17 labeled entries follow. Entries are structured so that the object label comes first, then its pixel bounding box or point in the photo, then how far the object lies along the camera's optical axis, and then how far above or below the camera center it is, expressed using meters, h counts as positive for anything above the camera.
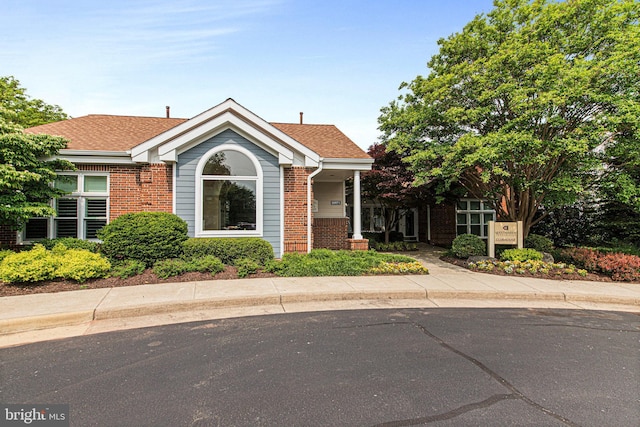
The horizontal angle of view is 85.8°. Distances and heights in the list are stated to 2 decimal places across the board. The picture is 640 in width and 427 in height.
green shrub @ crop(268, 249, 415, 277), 8.53 -1.14
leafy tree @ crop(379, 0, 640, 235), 9.09 +3.57
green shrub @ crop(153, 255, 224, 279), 7.83 -1.10
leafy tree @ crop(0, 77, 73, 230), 7.63 +1.07
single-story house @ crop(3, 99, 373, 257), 9.71 +1.12
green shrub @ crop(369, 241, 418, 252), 15.41 -1.24
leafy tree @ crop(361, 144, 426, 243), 13.76 +1.50
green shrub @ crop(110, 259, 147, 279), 7.52 -1.11
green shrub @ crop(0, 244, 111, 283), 6.65 -0.96
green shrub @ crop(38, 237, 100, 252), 8.66 -0.63
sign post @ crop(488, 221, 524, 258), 10.52 -0.45
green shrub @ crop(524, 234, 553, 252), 12.06 -0.83
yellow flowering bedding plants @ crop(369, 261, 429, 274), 8.91 -1.28
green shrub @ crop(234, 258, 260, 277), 8.16 -1.16
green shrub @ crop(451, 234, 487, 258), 11.65 -0.92
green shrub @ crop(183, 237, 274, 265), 8.82 -0.78
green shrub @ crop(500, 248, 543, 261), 9.93 -1.03
